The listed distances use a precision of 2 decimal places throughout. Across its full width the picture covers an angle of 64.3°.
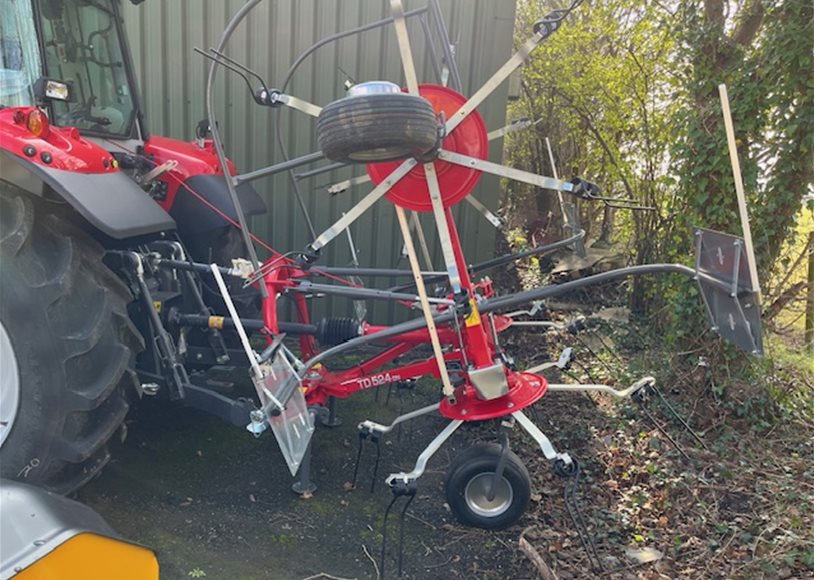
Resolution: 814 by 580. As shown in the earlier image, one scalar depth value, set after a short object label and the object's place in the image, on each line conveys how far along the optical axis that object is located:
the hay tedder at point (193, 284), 2.16
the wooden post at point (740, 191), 2.12
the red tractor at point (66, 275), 2.15
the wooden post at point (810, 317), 3.78
